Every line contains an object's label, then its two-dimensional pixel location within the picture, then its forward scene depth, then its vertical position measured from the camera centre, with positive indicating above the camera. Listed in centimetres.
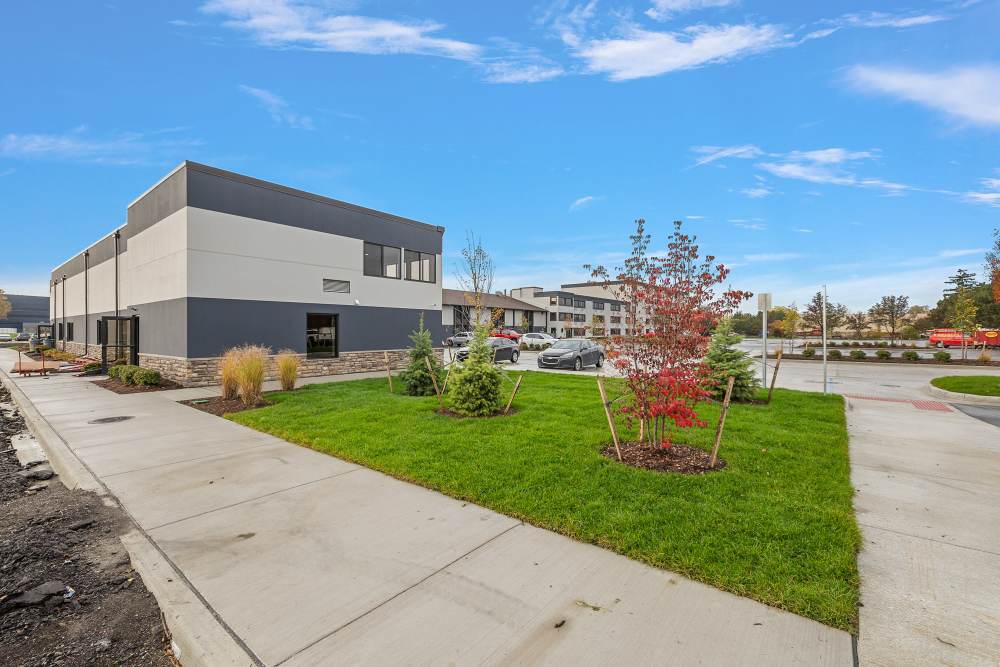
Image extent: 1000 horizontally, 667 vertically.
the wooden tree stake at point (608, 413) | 568 -113
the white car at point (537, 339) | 3921 -83
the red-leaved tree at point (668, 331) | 543 -1
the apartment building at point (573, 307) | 6875 +386
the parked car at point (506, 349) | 2335 -105
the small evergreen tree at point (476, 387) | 854 -113
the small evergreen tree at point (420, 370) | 1138 -105
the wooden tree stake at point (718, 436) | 535 -129
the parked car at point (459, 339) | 3710 -81
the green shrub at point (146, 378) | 1306 -147
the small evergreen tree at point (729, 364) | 1020 -78
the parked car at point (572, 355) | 1989 -113
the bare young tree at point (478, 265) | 2948 +434
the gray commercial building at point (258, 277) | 1339 +191
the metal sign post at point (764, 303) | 1288 +83
